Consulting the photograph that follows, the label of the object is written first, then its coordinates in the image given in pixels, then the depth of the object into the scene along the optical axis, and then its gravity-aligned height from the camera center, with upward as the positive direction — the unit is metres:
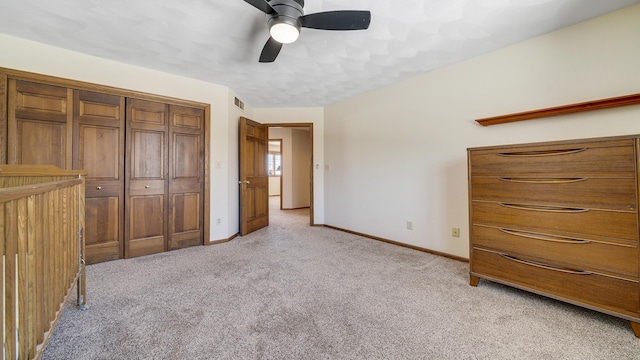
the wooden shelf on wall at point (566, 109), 1.74 +0.60
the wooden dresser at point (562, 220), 1.46 -0.28
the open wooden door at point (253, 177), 3.79 +0.09
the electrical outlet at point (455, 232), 2.73 -0.59
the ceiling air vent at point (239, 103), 3.73 +1.29
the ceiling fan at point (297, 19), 1.62 +1.16
